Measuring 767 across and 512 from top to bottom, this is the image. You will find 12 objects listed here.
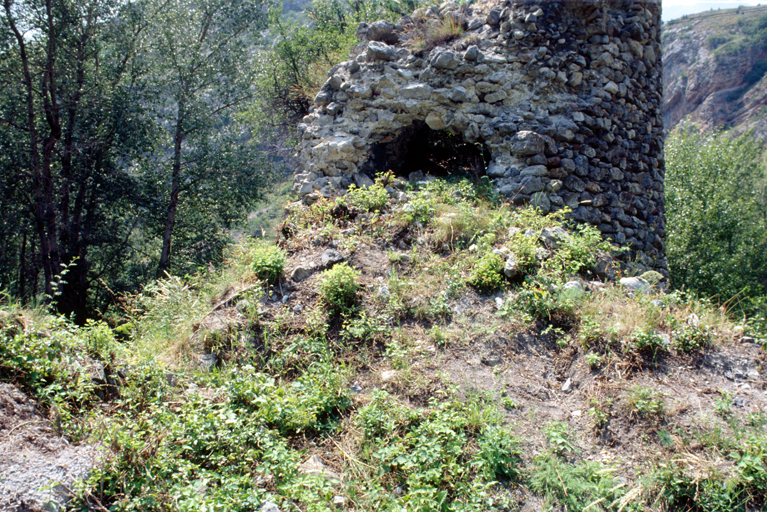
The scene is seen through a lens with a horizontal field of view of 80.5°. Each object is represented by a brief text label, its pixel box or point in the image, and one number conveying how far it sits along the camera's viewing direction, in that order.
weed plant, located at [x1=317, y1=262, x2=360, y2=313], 4.34
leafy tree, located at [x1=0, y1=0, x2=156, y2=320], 9.16
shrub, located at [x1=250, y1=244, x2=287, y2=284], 4.75
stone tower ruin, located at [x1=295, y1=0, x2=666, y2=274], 6.20
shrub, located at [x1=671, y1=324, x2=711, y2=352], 3.65
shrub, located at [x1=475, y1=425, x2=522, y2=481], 2.86
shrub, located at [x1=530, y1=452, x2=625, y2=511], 2.69
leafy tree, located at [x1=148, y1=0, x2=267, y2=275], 11.39
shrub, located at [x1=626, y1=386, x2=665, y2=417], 3.19
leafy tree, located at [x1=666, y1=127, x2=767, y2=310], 13.62
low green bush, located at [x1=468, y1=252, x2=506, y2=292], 4.54
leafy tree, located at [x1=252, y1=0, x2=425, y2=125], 12.93
